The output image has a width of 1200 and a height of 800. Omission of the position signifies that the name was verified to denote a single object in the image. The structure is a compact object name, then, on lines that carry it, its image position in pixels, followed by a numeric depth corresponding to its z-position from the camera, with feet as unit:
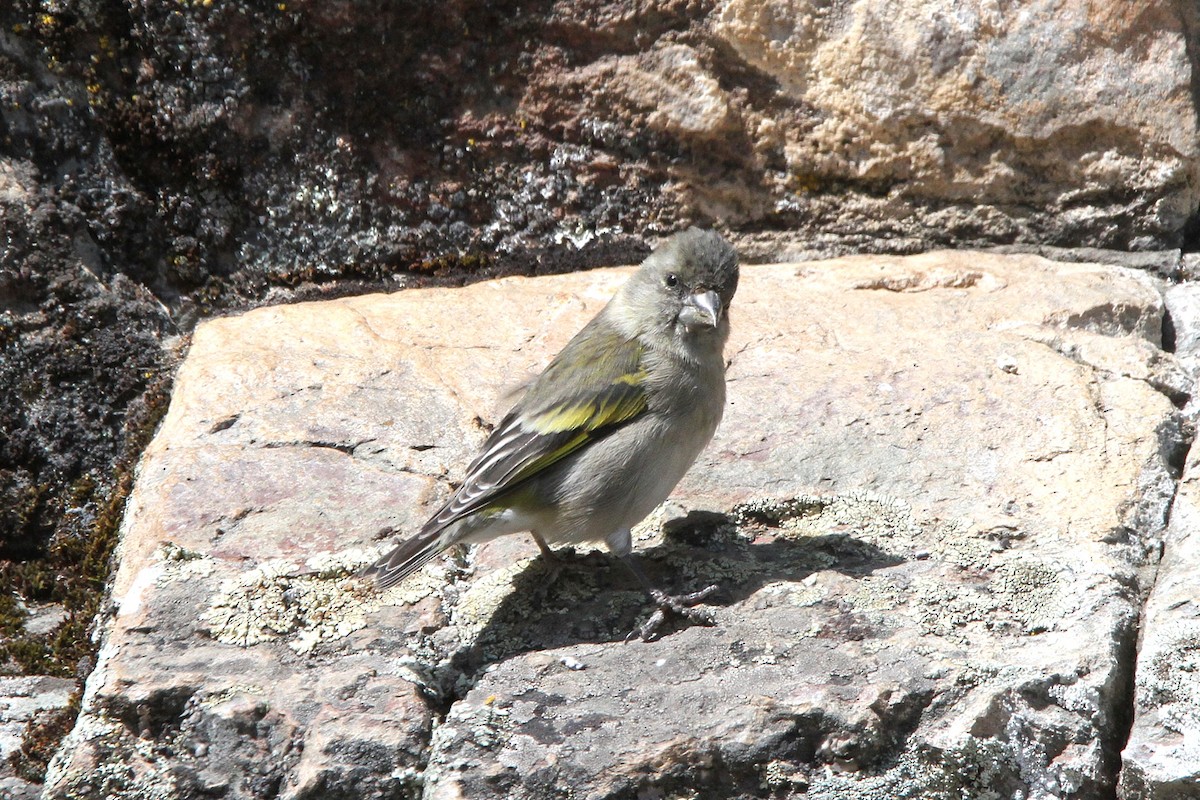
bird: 27.27
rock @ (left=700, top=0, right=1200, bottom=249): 35.14
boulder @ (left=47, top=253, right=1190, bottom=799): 21.89
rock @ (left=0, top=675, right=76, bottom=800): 24.80
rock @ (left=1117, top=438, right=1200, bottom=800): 20.79
